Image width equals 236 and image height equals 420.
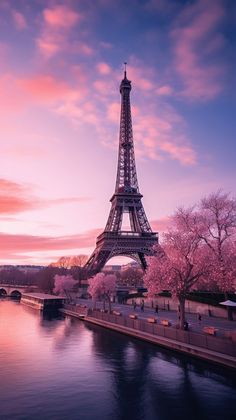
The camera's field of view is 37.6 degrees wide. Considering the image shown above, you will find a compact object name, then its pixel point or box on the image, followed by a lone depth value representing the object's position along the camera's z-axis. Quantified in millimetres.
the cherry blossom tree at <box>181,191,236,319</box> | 37031
